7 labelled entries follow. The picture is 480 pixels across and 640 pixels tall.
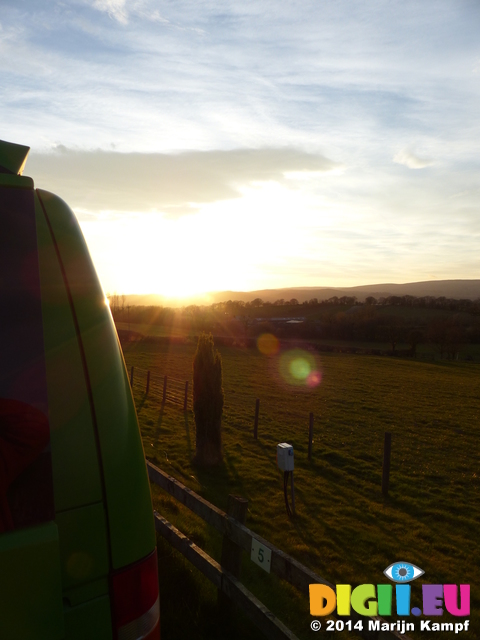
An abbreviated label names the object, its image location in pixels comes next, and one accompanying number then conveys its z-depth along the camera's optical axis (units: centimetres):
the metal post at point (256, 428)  1371
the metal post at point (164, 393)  1823
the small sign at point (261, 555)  333
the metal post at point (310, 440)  1195
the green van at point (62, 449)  145
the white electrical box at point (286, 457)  744
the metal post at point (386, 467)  969
